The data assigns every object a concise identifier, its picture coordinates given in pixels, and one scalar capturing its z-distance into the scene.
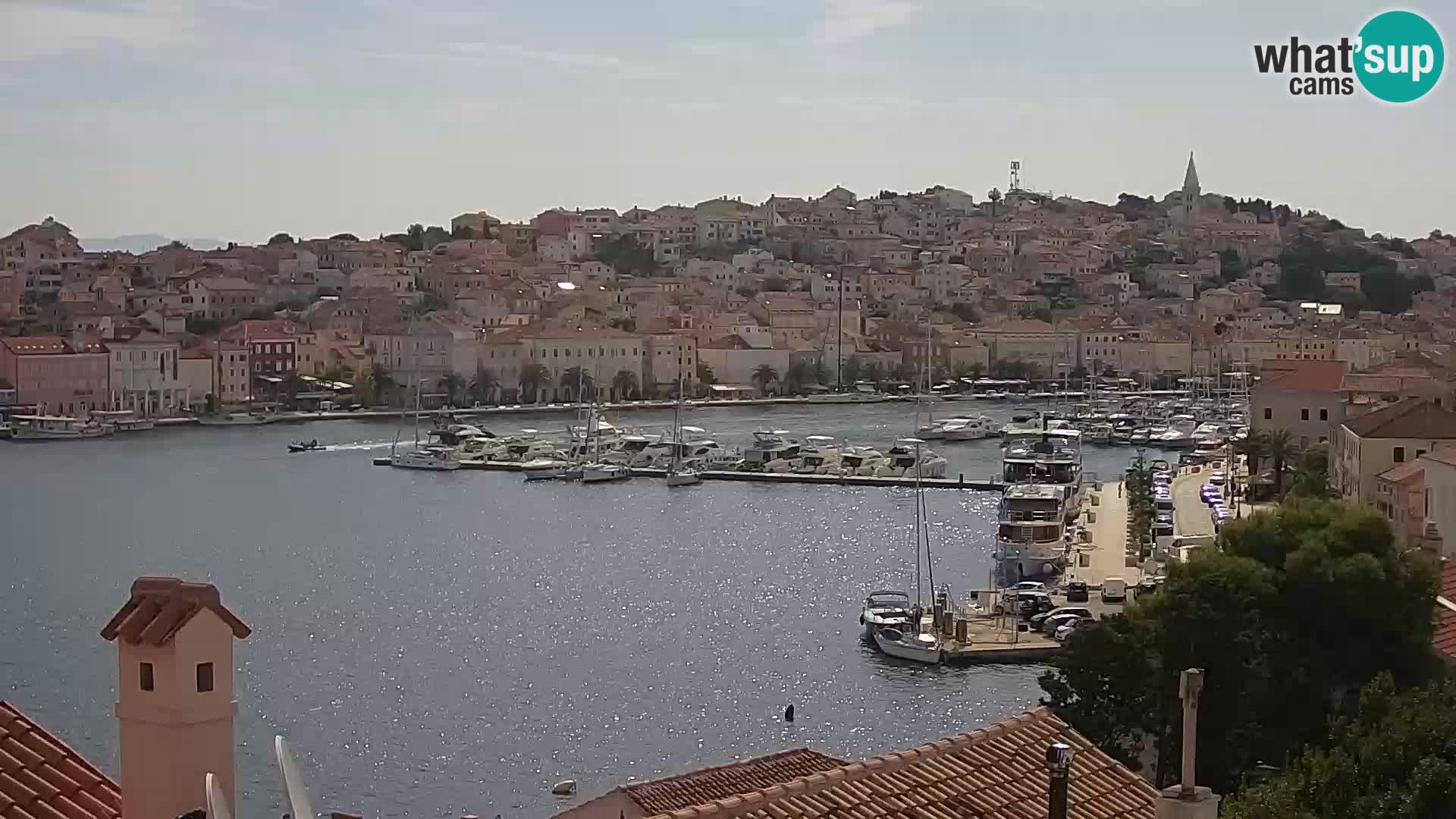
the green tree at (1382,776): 103.48
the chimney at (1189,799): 68.01
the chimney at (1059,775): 65.48
